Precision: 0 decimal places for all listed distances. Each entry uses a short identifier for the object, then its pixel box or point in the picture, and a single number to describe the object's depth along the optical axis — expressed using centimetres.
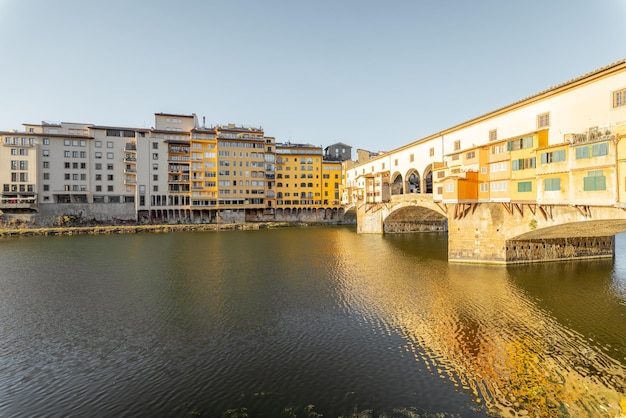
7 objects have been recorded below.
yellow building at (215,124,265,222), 9062
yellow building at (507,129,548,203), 2848
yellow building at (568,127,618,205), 2142
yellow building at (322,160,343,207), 10388
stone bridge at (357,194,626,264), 2819
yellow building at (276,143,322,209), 10006
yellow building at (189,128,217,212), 8912
